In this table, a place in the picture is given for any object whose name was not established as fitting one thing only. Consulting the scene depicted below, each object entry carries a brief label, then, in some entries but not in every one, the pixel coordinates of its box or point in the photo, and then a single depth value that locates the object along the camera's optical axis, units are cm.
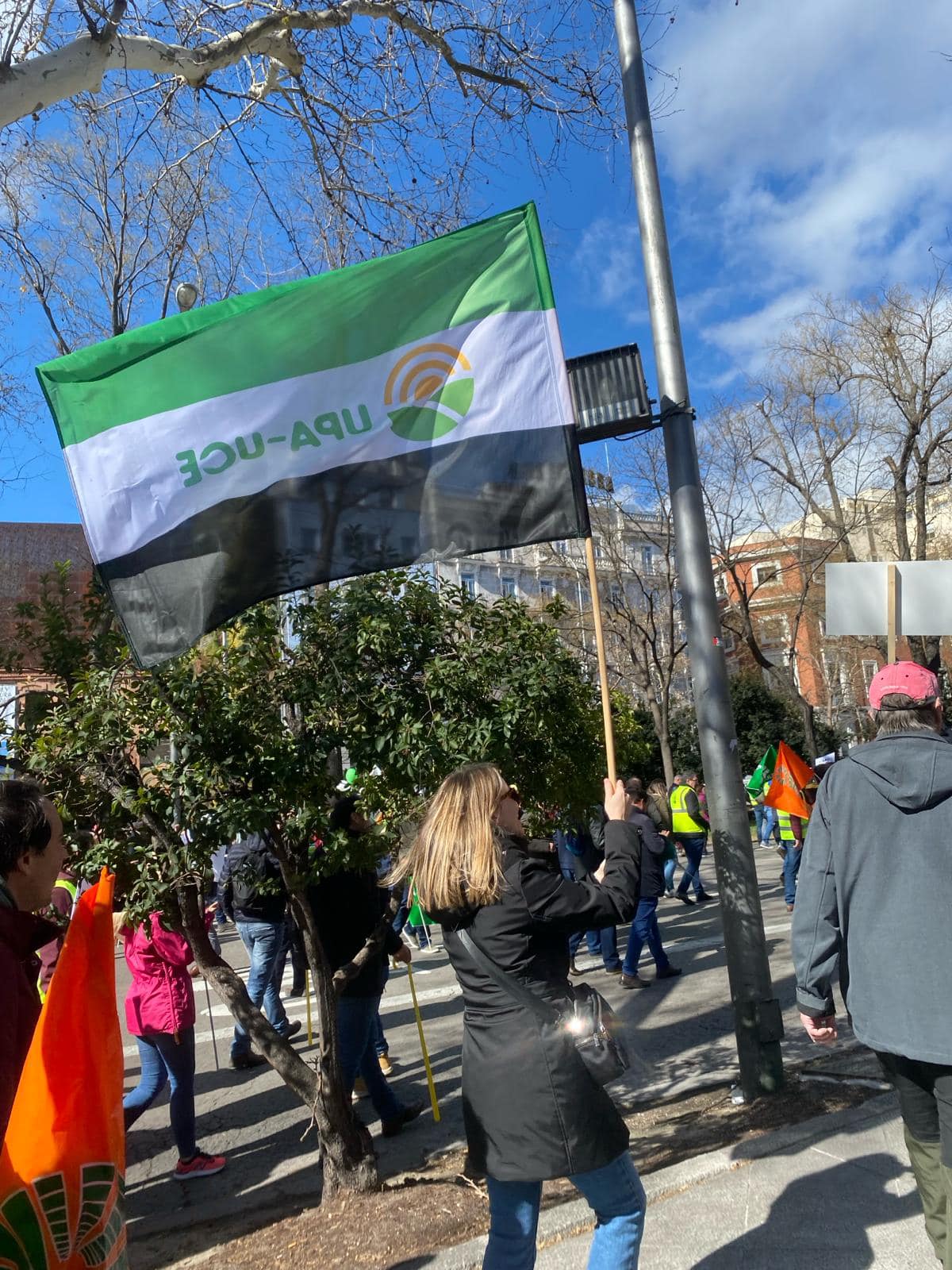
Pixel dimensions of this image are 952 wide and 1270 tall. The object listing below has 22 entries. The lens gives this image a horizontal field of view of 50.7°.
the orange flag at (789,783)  1325
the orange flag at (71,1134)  196
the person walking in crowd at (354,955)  522
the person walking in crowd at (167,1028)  534
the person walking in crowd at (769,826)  2238
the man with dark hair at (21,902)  213
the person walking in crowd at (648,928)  865
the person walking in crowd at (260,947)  744
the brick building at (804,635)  2320
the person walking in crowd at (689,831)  1422
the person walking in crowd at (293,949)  717
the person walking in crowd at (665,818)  1168
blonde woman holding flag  280
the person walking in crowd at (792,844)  1254
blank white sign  518
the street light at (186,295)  1059
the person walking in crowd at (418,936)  1228
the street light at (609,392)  546
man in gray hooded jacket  283
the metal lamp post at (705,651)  537
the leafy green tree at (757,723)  3562
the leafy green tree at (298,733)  413
